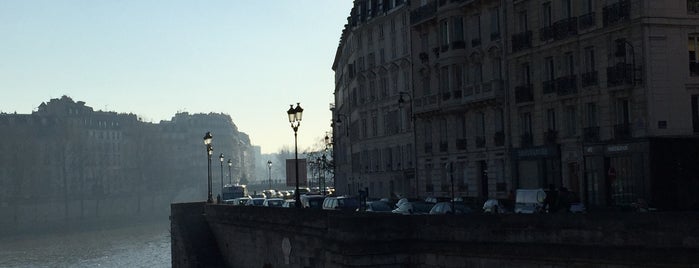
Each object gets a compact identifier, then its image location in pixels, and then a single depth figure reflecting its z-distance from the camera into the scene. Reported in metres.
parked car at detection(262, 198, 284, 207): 79.06
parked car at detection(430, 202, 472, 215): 48.12
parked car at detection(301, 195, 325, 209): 68.81
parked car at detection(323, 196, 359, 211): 59.81
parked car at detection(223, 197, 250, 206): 83.06
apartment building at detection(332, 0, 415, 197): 84.62
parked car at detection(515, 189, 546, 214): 47.09
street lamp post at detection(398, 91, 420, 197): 77.75
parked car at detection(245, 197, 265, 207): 81.44
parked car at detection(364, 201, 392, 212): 56.73
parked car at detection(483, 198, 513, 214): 49.25
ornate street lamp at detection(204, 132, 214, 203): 73.75
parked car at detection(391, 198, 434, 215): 52.75
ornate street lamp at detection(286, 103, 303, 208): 52.75
